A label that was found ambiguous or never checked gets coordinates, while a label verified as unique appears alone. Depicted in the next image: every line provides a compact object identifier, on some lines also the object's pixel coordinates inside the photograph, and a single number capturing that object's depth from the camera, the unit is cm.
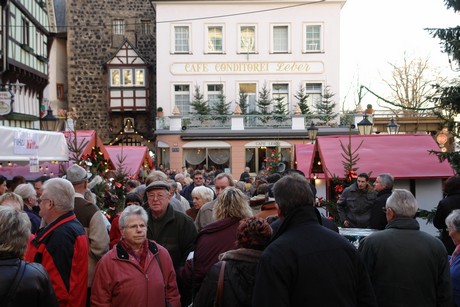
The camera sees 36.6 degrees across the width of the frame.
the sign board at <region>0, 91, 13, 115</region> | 1927
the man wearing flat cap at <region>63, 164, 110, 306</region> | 605
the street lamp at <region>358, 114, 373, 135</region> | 2030
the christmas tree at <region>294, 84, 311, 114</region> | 4019
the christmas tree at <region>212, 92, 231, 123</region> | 3951
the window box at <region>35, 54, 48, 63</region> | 3112
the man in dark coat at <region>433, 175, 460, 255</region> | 846
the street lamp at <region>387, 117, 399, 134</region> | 2445
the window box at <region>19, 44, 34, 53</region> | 2783
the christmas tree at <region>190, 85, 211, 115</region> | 3972
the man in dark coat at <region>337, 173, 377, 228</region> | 1123
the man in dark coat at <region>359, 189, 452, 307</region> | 539
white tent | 1143
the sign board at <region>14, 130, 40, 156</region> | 1163
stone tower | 4353
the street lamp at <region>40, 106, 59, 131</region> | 1914
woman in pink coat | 520
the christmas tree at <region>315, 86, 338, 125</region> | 3869
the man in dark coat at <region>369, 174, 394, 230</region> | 1001
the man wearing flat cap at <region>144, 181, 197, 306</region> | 671
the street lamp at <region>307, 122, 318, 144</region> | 2278
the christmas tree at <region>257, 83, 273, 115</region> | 4038
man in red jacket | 530
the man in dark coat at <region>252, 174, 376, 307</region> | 387
